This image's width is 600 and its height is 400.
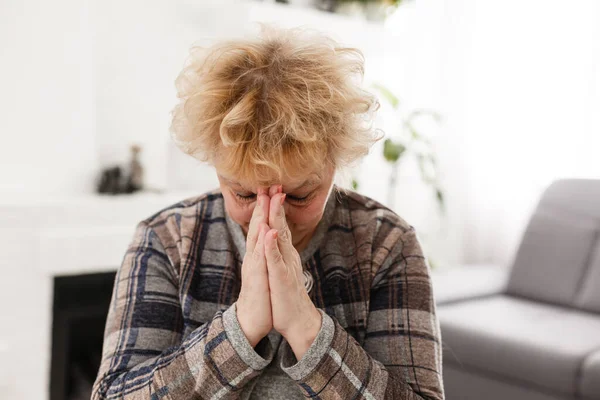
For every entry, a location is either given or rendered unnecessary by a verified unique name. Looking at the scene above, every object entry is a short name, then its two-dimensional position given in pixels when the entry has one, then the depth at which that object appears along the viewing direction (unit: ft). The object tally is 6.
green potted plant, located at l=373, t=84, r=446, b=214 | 11.19
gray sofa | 7.72
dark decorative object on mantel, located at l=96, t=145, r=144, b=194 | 9.71
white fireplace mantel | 8.38
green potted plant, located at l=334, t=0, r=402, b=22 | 11.99
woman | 3.23
